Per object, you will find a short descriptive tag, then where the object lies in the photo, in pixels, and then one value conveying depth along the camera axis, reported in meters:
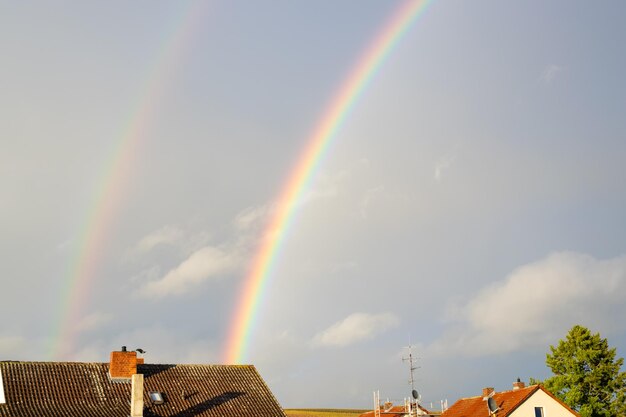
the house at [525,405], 50.25
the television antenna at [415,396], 43.51
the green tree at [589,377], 56.91
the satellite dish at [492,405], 35.22
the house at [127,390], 37.12
